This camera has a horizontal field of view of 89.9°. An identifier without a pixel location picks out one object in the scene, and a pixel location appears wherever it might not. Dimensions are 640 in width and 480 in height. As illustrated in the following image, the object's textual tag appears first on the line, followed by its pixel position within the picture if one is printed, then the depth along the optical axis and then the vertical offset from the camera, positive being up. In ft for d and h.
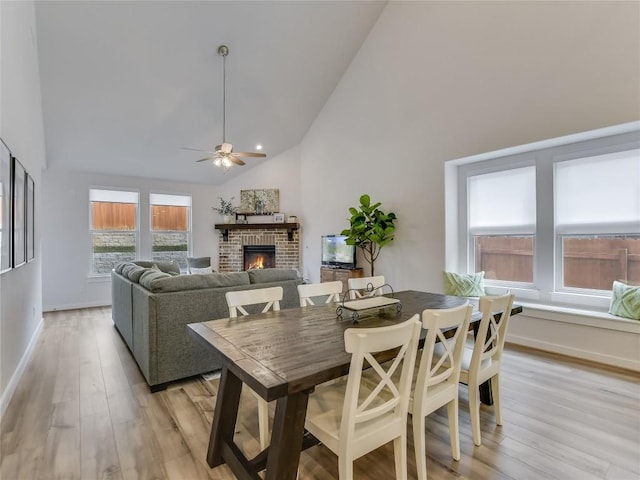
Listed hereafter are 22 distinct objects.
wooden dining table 4.22 -1.74
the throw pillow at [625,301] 10.00 -2.03
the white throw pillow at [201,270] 20.69 -2.07
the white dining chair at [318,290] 8.23 -1.40
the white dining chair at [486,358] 6.32 -2.57
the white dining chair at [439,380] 5.16 -2.51
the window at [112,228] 20.13 +0.68
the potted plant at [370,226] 16.06 +0.61
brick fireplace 23.27 -0.29
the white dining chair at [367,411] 4.20 -2.67
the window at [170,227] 22.12 +0.80
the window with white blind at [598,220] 10.62 +0.63
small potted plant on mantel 24.06 +2.20
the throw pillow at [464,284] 13.79 -2.00
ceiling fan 12.80 +3.49
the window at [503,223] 13.02 +0.64
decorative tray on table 6.65 -1.46
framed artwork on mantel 23.88 +2.77
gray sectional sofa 8.80 -2.21
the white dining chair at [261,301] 6.27 -1.43
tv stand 18.04 -2.06
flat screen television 18.51 -0.85
